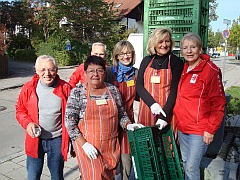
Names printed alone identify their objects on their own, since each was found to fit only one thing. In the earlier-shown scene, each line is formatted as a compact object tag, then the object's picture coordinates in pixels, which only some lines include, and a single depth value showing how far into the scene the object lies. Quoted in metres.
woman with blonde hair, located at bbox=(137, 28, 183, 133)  2.72
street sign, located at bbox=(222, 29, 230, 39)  14.17
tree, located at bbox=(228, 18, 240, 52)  35.03
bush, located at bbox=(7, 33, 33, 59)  24.34
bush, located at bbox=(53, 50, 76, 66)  19.59
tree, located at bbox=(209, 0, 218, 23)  33.91
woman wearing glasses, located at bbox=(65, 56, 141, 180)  2.36
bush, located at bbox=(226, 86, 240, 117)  5.82
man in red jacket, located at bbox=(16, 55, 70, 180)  2.59
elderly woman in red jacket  2.43
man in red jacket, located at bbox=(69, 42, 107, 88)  3.28
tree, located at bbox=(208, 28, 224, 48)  57.33
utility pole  14.18
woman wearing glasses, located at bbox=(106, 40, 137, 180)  2.96
